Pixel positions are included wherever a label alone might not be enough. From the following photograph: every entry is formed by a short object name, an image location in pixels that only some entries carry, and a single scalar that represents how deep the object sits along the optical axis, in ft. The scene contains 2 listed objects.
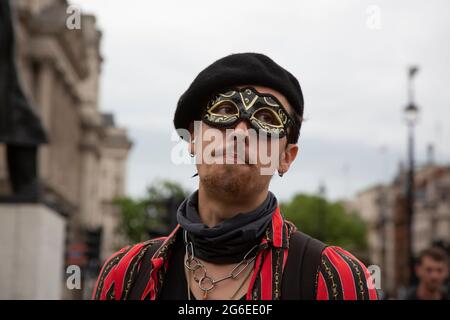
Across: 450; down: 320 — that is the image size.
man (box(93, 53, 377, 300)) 9.66
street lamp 86.74
